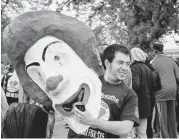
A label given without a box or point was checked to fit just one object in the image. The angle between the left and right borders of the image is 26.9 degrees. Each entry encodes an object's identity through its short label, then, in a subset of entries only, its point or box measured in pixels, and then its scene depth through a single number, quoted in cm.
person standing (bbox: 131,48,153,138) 454
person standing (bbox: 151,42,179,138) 507
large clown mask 193
